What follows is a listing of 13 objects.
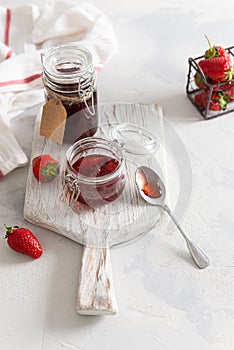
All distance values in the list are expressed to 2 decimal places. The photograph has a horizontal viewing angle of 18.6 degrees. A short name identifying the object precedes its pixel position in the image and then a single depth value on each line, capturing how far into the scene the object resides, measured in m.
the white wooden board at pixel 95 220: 0.73
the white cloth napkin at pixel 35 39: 0.93
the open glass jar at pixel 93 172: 0.80
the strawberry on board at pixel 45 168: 0.83
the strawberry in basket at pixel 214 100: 0.90
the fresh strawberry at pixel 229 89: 0.90
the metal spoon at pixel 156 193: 0.77
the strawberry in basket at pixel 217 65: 0.88
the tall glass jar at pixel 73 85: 0.82
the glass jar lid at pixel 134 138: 0.87
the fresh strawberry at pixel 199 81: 0.90
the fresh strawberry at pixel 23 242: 0.78
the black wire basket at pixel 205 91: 0.89
